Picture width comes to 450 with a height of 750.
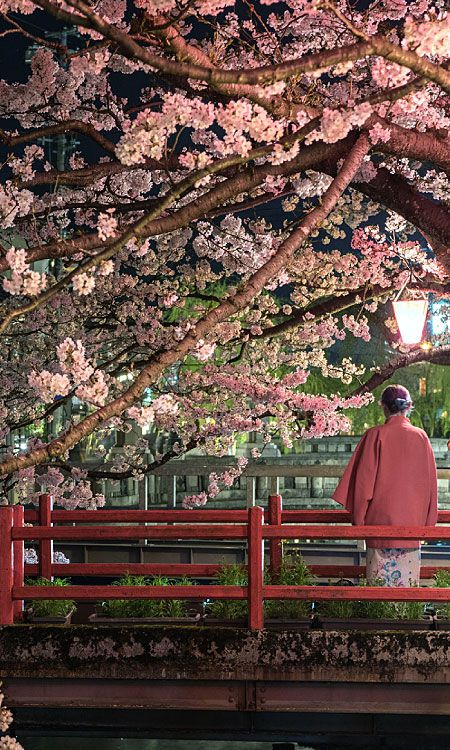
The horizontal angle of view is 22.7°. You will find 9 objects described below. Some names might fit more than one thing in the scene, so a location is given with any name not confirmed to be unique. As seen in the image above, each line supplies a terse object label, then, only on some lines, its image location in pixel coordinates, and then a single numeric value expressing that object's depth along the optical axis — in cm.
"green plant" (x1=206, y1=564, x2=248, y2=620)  841
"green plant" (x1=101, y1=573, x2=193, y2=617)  852
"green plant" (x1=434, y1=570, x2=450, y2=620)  839
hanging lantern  1262
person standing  859
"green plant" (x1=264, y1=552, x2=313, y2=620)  832
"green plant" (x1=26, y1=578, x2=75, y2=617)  873
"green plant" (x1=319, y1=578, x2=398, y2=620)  827
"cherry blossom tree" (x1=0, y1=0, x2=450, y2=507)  636
